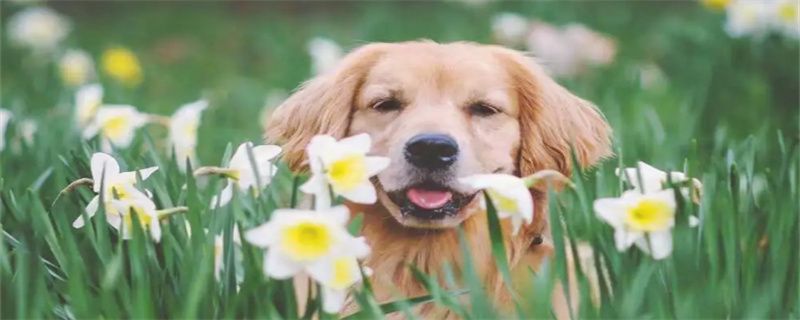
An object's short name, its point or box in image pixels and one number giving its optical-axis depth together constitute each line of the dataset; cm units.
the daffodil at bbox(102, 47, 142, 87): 605
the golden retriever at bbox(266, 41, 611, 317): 270
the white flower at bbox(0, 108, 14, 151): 365
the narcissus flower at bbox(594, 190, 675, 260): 220
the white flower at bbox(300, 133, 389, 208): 221
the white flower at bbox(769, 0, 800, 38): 459
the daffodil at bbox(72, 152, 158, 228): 240
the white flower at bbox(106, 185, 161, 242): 235
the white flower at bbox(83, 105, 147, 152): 349
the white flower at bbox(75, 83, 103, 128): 402
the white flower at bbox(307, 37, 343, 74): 523
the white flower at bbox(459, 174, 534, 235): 219
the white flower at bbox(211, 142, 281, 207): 243
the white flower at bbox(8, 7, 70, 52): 670
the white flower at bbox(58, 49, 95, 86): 575
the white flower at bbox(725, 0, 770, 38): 478
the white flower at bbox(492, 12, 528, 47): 608
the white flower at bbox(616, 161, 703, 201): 232
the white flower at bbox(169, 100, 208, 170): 337
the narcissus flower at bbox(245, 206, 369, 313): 204
